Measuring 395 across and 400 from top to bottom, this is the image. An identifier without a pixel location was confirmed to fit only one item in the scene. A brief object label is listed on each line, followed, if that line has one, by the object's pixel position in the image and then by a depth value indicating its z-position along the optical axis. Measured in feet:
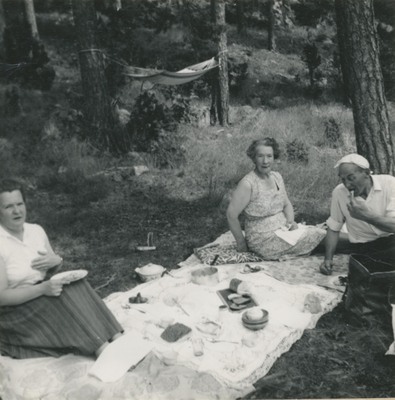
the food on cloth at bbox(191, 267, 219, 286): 10.46
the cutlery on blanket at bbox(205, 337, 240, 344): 8.27
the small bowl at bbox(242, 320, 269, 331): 8.47
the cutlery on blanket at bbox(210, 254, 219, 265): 11.88
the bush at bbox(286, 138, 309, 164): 21.53
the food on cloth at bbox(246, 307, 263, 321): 8.50
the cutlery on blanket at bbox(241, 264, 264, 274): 11.25
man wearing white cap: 9.75
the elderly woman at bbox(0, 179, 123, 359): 7.30
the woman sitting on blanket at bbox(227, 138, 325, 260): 11.87
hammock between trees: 22.79
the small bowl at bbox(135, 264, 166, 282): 11.34
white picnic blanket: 7.01
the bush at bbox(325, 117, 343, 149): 23.04
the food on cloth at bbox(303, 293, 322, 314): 9.29
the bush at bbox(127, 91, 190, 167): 22.66
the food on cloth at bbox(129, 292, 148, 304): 9.80
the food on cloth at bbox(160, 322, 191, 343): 8.28
